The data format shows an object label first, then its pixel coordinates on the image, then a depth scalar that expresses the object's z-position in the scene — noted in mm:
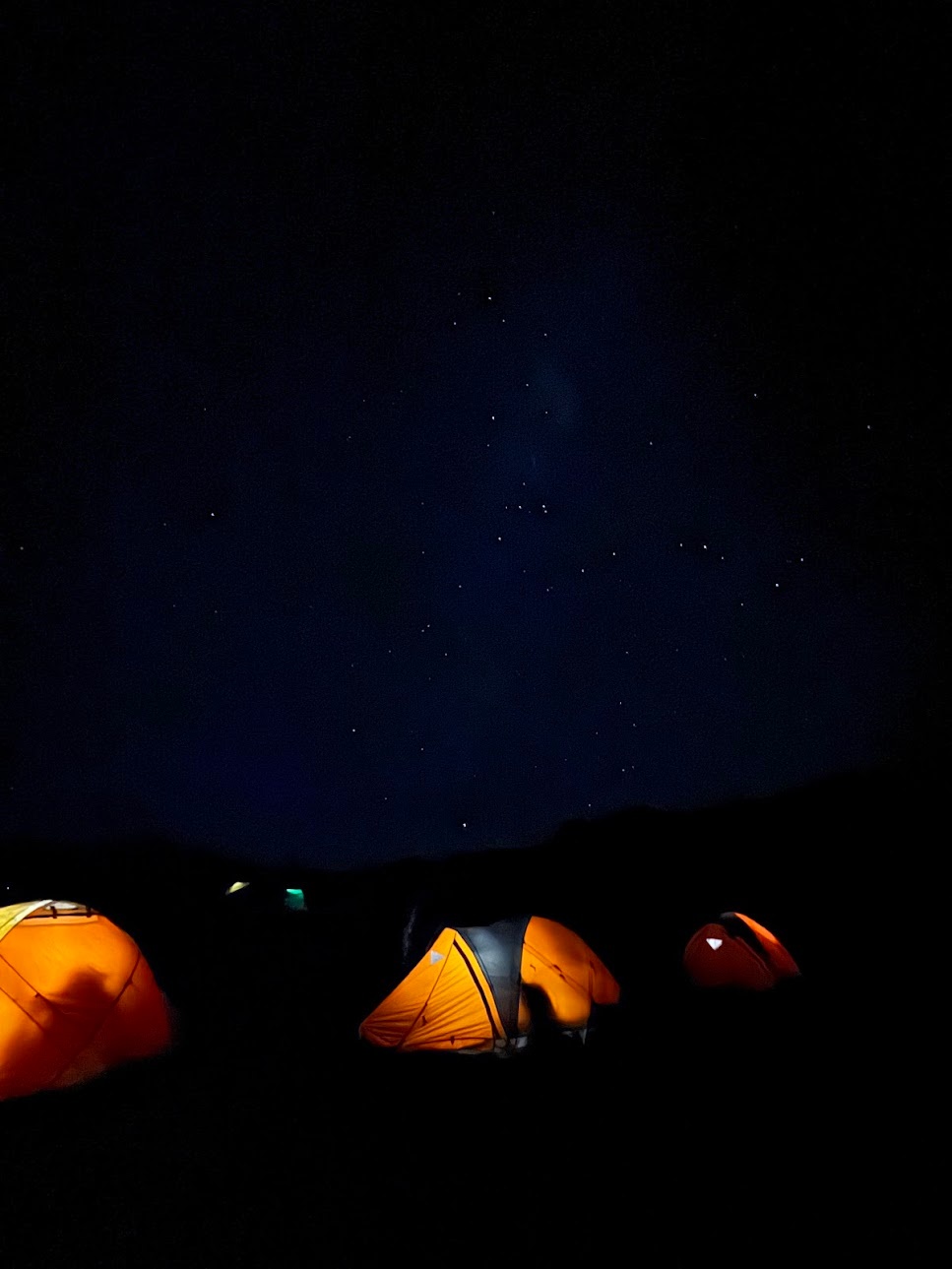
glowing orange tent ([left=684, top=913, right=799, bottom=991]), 9320
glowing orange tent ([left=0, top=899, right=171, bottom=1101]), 5980
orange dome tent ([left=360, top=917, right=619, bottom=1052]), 7406
